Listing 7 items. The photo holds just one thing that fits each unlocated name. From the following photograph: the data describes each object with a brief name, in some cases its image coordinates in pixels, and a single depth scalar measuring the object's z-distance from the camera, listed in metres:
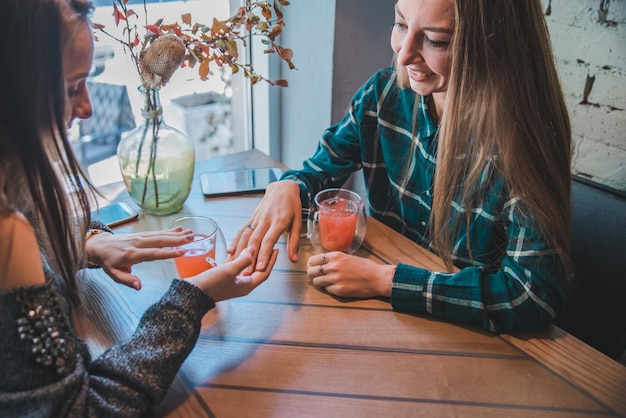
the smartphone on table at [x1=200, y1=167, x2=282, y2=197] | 1.29
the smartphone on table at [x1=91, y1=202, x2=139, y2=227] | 1.12
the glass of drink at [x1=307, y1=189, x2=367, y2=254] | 1.01
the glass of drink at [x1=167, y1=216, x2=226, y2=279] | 0.90
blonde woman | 0.86
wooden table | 0.69
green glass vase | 1.11
